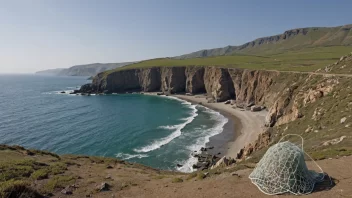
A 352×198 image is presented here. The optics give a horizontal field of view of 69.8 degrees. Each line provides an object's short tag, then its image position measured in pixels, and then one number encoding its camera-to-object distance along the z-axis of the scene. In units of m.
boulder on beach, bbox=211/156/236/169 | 34.09
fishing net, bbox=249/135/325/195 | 15.16
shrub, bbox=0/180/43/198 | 13.79
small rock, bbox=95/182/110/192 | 18.41
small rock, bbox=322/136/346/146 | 24.33
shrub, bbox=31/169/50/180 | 19.77
